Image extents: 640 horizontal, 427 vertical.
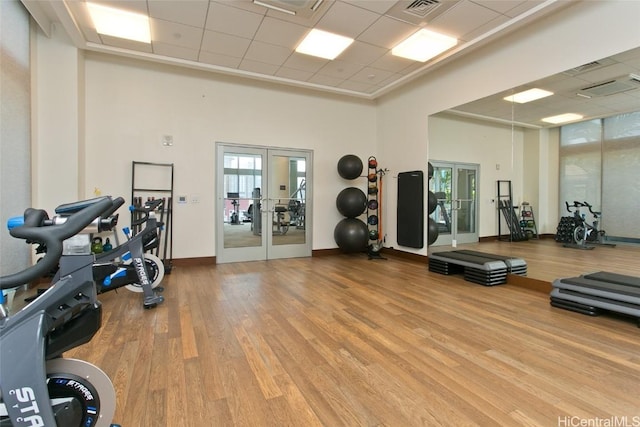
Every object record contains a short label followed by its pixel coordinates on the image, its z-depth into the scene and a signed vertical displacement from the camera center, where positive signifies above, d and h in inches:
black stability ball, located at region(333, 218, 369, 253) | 251.0 -23.0
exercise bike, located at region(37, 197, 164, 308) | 133.0 -27.4
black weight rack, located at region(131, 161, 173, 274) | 207.5 +11.0
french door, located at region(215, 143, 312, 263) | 236.4 +2.8
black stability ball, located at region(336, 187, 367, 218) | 253.6 +4.1
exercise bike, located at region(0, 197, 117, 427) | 39.4 -18.5
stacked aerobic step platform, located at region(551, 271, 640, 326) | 115.0 -33.9
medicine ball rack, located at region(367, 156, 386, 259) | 267.3 +6.2
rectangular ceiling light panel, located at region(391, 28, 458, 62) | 173.8 +96.3
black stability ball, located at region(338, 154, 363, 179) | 258.2 +34.1
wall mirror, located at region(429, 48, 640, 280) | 151.7 +39.9
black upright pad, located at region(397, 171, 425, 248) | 233.3 -1.4
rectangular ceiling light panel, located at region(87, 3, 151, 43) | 152.0 +95.5
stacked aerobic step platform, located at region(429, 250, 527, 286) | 169.3 -33.6
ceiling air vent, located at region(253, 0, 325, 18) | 141.9 +94.3
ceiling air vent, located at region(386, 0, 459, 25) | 143.1 +95.1
